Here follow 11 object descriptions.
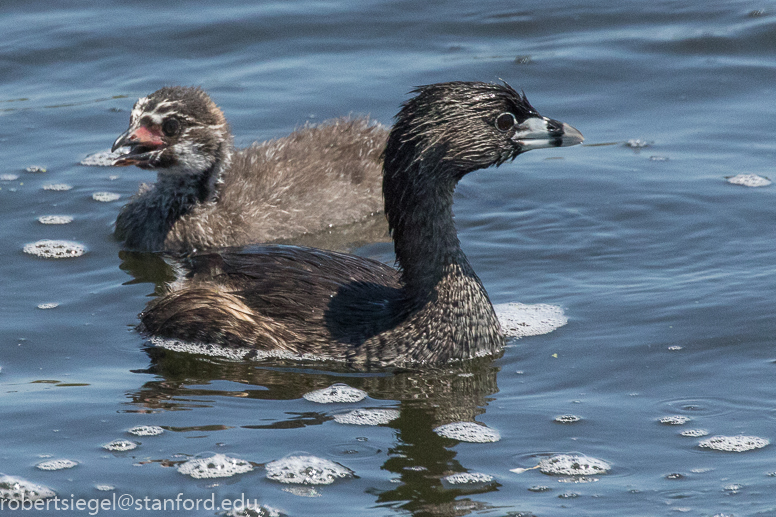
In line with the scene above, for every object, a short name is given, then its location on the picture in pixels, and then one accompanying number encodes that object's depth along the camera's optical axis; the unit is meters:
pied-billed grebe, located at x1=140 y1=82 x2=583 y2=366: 15.06
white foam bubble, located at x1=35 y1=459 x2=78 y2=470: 12.80
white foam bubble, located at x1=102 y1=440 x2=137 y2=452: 13.23
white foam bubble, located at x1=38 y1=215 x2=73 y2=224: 20.94
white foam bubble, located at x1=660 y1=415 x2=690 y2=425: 13.55
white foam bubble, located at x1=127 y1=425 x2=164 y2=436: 13.58
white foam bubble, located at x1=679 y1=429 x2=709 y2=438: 13.23
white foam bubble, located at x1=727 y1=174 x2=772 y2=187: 21.34
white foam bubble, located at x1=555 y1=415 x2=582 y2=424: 13.66
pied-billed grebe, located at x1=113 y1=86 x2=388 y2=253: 19.77
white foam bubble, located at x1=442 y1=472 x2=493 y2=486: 12.34
